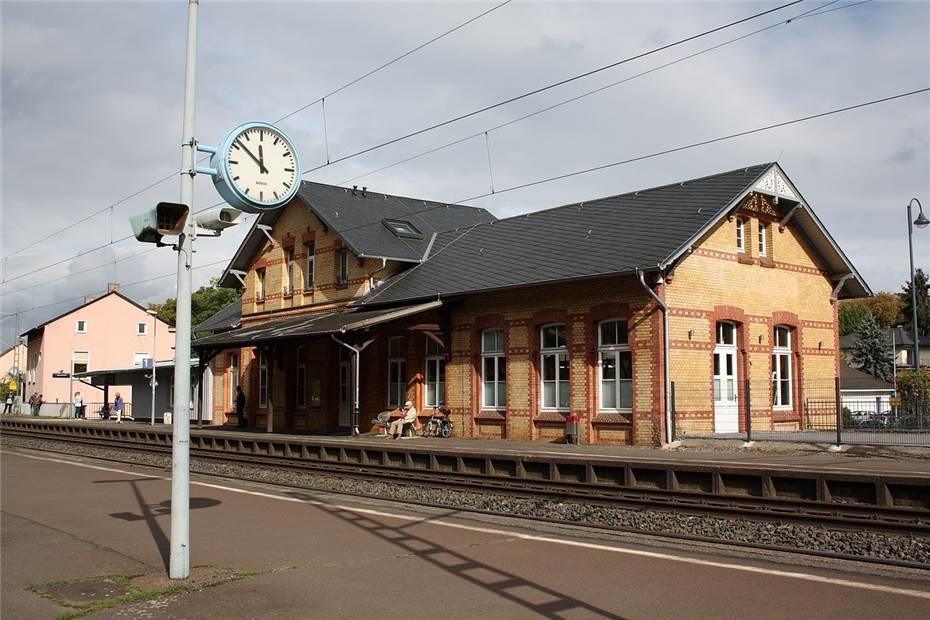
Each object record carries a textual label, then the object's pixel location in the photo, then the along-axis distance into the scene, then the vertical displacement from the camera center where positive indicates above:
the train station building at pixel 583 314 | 19.66 +1.69
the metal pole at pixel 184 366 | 7.14 +0.15
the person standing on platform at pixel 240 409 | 32.78 -0.96
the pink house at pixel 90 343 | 61.72 +3.23
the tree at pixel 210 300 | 74.19 +7.37
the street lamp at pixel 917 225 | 23.61 +4.18
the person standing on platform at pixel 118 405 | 43.81 -0.99
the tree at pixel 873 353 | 53.72 +1.36
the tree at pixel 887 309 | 81.31 +6.17
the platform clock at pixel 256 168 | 7.39 +1.92
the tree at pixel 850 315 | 83.94 +5.83
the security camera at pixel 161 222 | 7.11 +1.37
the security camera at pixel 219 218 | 7.41 +1.44
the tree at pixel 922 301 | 73.94 +6.28
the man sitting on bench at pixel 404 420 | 23.26 -1.06
